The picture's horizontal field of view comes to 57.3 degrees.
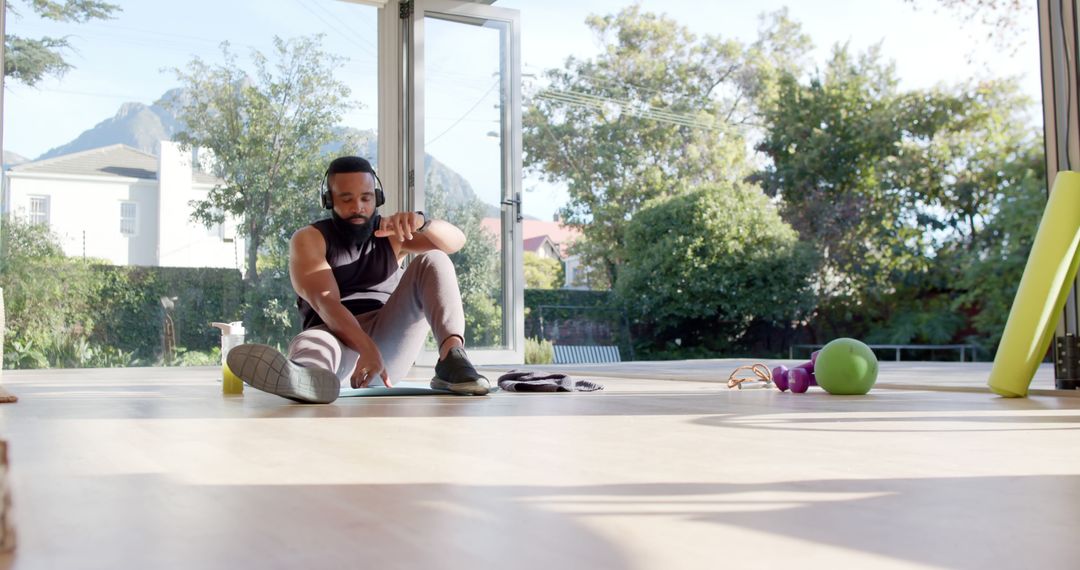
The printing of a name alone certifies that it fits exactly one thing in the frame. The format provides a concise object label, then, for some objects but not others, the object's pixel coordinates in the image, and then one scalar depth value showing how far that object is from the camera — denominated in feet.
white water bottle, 9.33
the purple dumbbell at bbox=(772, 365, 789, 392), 9.93
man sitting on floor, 8.09
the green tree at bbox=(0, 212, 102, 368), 18.24
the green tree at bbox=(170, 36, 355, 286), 20.04
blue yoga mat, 8.80
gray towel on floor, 9.95
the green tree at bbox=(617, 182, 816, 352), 37.76
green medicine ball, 9.28
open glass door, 17.54
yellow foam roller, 8.50
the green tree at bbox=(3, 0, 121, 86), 18.52
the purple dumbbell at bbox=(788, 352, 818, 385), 9.87
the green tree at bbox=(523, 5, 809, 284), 44.04
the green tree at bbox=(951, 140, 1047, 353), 34.42
